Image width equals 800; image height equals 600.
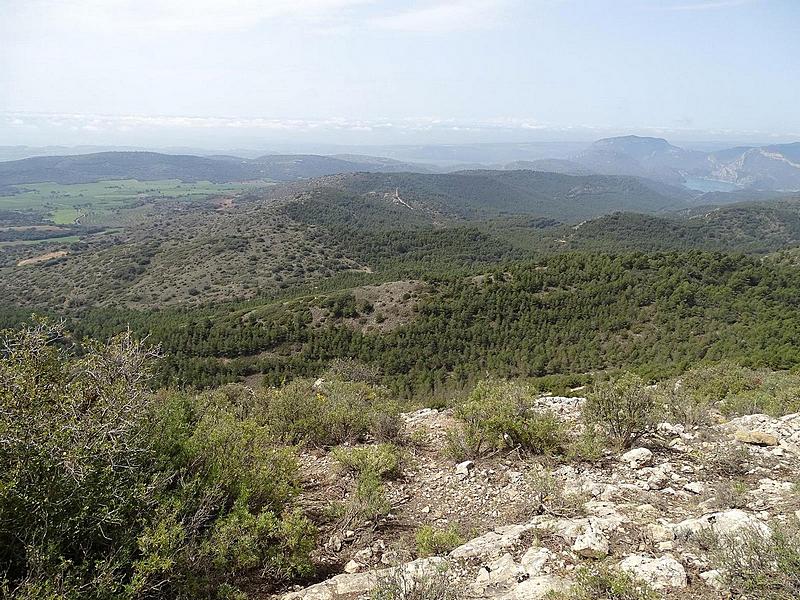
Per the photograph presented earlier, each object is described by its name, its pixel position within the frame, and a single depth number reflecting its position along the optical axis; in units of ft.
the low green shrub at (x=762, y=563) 11.73
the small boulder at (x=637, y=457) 25.26
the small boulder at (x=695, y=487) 21.31
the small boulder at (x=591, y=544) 16.25
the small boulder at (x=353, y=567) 18.66
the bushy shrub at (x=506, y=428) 28.76
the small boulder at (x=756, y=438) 25.91
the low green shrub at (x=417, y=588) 13.33
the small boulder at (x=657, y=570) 13.83
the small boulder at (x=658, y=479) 22.53
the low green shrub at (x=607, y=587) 12.82
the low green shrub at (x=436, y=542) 18.11
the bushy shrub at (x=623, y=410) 28.55
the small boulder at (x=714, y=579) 13.25
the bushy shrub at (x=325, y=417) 35.76
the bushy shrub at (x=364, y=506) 21.34
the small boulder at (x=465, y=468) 27.42
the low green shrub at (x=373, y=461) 25.09
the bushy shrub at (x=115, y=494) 13.85
